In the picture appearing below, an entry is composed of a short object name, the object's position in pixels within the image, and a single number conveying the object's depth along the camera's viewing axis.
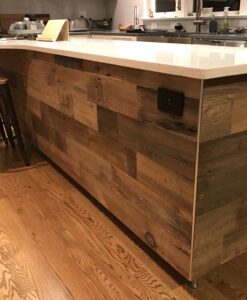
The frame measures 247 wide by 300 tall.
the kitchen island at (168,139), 1.04
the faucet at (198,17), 3.63
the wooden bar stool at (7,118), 2.41
